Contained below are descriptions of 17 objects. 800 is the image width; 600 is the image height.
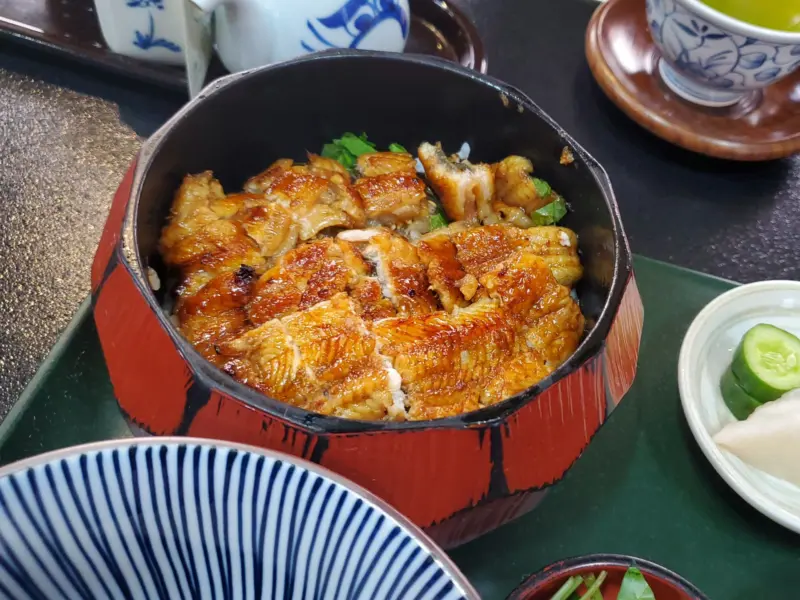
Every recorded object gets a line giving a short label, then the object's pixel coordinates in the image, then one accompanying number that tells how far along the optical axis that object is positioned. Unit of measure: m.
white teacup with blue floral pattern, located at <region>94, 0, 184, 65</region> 0.36
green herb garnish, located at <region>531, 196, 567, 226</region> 0.29
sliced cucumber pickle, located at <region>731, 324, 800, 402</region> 0.30
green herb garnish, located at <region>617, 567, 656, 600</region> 0.24
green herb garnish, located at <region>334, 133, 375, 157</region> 0.31
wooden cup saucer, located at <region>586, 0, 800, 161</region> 0.40
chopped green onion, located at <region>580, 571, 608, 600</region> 0.24
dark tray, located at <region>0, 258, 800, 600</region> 0.27
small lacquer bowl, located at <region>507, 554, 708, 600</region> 0.24
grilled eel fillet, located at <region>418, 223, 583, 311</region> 0.26
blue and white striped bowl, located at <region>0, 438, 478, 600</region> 0.18
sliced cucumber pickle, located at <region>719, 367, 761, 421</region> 0.31
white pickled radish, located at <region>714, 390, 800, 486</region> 0.29
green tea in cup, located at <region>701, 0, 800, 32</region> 0.39
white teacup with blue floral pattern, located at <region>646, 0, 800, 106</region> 0.36
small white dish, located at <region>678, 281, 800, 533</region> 0.29
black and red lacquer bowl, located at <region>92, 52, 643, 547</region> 0.21
